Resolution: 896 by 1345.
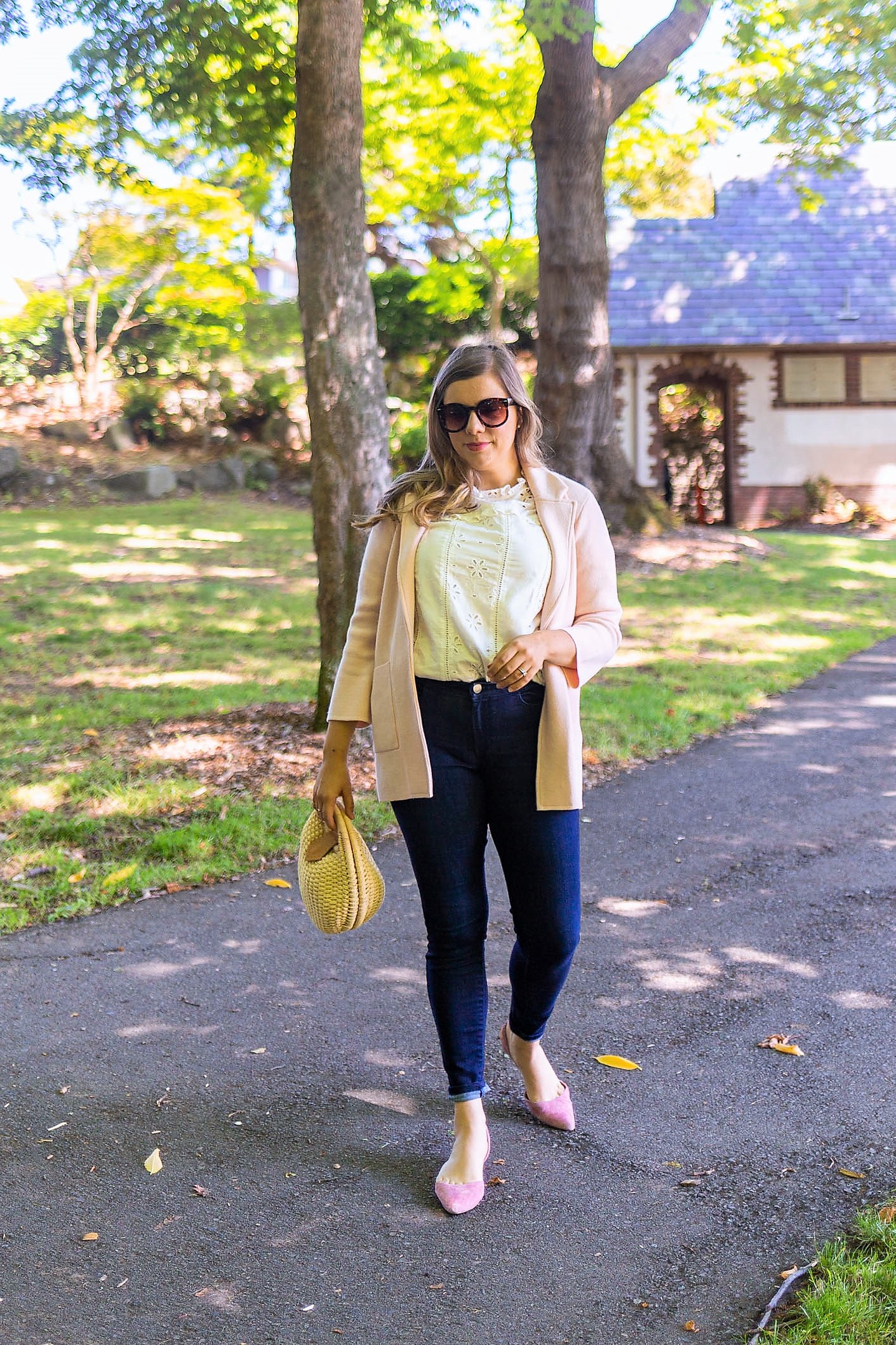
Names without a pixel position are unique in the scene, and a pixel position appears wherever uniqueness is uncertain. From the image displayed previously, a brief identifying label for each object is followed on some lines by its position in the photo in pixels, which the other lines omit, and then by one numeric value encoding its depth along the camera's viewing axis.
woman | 2.95
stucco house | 22.33
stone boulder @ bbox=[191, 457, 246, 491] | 21.47
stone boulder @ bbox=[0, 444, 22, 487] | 20.14
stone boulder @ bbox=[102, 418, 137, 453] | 22.77
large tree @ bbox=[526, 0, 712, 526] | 13.10
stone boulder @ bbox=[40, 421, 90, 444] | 22.80
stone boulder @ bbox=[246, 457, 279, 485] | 21.86
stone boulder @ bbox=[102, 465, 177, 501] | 20.52
